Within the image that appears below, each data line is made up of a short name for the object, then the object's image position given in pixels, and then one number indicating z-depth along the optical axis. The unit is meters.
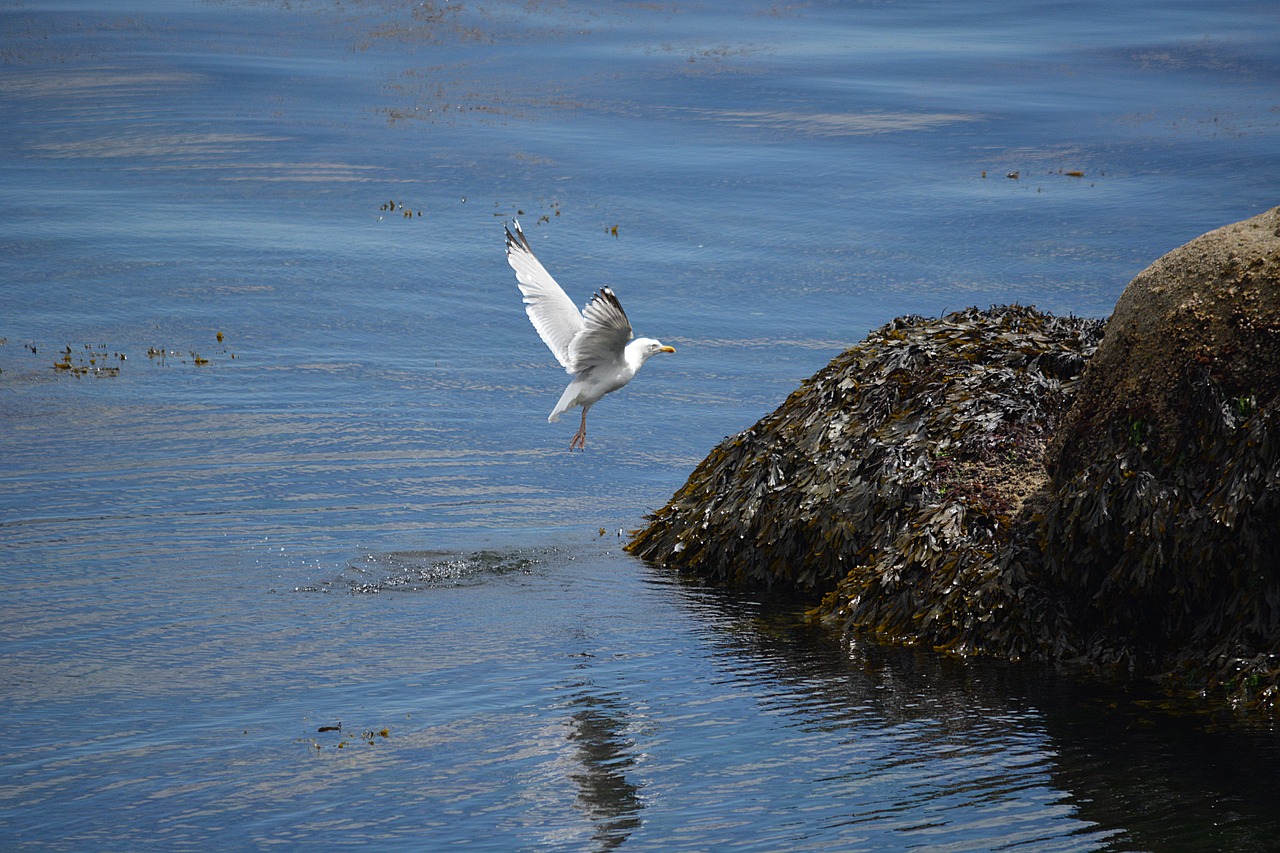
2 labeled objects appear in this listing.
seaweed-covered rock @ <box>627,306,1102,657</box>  20.62
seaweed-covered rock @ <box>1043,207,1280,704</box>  18.25
